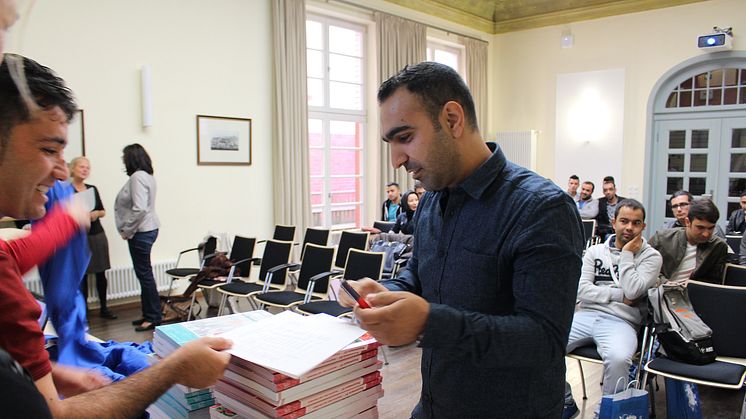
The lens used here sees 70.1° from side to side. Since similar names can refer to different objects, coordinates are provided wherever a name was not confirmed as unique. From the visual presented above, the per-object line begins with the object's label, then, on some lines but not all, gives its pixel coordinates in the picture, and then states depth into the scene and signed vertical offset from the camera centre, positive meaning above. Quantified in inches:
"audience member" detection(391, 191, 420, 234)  253.3 -20.9
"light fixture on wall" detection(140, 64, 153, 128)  234.8 +34.7
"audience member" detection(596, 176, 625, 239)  306.0 -21.4
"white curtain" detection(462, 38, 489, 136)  410.0 +78.6
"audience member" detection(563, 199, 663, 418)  128.1 -30.9
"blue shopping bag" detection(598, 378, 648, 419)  107.3 -47.4
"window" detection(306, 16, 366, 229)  317.7 +33.0
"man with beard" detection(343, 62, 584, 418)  39.4 -8.2
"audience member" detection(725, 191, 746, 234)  242.7 -23.5
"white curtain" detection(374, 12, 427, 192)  337.4 +81.2
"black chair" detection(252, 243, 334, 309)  181.3 -39.6
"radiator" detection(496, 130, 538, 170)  415.8 +20.5
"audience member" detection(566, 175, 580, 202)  353.4 -8.4
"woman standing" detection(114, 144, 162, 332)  201.6 -18.5
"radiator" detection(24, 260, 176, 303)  228.8 -48.3
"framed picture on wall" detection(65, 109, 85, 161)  217.0 +13.9
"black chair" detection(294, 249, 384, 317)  171.8 -33.4
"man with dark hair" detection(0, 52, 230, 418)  34.0 -5.5
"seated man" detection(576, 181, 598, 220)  312.8 -18.6
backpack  119.7 -35.9
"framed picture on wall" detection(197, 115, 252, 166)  258.7 +16.1
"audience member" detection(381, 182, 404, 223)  297.3 -17.4
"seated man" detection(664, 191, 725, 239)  211.0 -13.4
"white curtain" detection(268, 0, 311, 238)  283.7 +29.8
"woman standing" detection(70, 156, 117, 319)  203.3 -26.7
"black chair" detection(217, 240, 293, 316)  195.5 -40.0
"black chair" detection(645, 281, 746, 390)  115.5 -38.1
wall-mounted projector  330.0 +82.5
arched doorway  341.7 +25.3
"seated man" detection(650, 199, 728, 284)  149.3 -22.1
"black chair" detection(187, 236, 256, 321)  207.5 -36.7
